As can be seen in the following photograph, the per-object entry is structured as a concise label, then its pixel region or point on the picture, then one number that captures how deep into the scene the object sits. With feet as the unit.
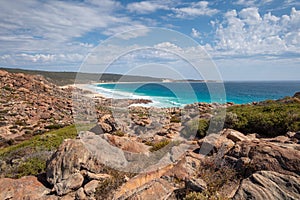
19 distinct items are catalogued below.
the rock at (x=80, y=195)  22.06
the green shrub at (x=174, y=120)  66.79
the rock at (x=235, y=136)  28.70
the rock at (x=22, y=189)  22.99
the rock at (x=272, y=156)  17.62
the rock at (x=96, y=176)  24.41
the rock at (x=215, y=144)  26.50
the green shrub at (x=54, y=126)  85.15
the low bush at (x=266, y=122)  33.73
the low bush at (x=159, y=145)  32.69
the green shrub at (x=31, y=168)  30.63
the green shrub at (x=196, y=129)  40.22
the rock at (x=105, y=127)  48.57
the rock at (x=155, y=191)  17.76
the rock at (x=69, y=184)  23.45
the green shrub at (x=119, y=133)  43.97
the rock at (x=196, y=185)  17.29
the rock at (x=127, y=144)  31.17
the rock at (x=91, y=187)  22.45
